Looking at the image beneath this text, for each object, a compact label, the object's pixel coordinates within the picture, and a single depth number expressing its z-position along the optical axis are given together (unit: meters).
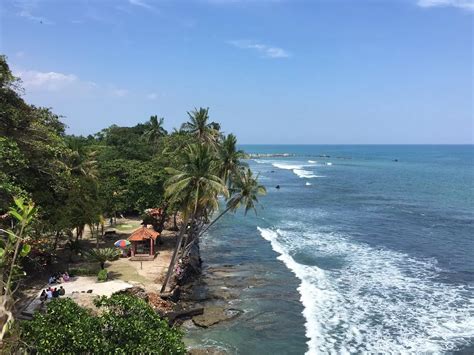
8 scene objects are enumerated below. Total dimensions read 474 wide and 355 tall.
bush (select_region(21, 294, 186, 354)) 13.17
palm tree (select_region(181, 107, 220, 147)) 46.56
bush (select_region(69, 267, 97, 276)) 26.69
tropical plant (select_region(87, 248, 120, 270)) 27.80
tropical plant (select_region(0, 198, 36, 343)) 11.15
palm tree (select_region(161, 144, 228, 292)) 23.89
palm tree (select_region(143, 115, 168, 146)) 74.81
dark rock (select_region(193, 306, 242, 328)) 23.11
